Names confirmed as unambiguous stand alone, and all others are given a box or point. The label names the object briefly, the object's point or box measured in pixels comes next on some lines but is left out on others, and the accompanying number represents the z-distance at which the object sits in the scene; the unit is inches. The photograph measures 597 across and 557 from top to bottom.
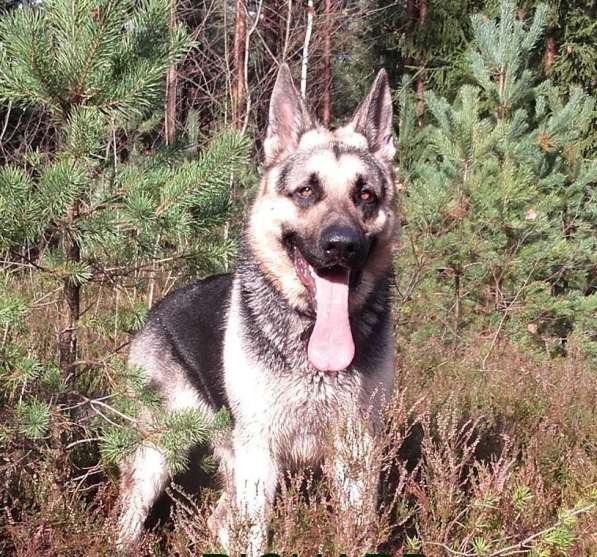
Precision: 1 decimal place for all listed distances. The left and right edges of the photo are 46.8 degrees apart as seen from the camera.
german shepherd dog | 121.3
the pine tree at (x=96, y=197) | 101.8
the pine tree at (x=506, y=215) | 251.0
